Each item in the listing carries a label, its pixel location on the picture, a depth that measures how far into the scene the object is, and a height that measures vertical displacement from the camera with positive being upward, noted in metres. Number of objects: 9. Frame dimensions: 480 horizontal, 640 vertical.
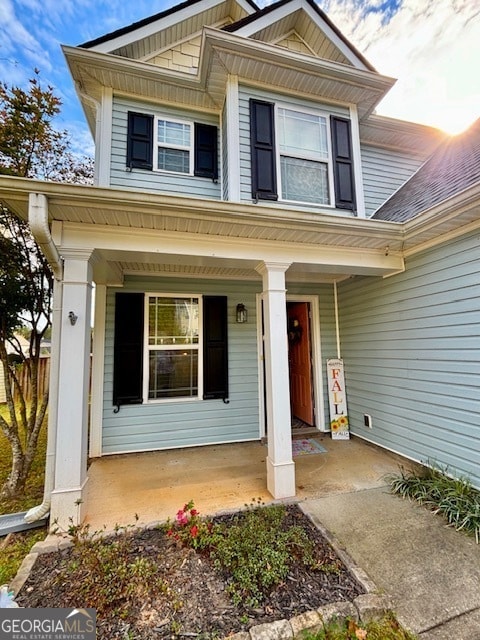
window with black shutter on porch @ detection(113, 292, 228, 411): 4.21 +0.08
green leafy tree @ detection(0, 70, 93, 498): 3.39 +1.08
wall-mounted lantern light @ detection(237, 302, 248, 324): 4.68 +0.59
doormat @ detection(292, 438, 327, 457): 4.14 -1.46
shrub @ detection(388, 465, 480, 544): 2.46 -1.43
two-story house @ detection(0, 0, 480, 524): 2.62 +1.09
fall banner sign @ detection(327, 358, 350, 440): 4.73 -0.86
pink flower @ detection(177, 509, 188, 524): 2.31 -1.33
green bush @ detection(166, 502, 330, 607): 1.82 -1.43
